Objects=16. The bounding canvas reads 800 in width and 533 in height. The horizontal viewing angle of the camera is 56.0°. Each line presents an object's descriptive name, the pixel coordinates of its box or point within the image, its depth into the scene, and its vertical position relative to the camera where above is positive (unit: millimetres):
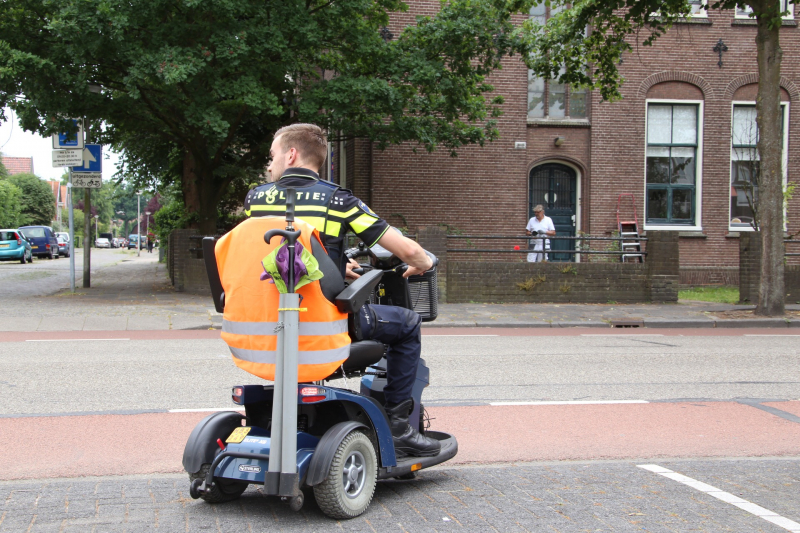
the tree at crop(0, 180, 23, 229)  62056 +3483
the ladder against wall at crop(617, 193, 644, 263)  20469 +911
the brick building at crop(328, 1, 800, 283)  20172 +2521
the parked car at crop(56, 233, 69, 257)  50772 +1
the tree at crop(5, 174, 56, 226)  76375 +4770
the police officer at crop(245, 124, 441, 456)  3342 +167
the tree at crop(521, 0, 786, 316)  14188 +4124
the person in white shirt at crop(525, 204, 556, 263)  17750 +567
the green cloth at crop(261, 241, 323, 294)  3078 -92
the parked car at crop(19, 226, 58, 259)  42188 +330
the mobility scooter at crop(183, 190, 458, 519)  3154 -860
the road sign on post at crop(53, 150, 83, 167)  15867 +1879
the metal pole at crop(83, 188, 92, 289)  16402 +198
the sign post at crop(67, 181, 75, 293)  16202 -175
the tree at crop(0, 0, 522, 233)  13039 +3371
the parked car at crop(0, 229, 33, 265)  35656 -15
